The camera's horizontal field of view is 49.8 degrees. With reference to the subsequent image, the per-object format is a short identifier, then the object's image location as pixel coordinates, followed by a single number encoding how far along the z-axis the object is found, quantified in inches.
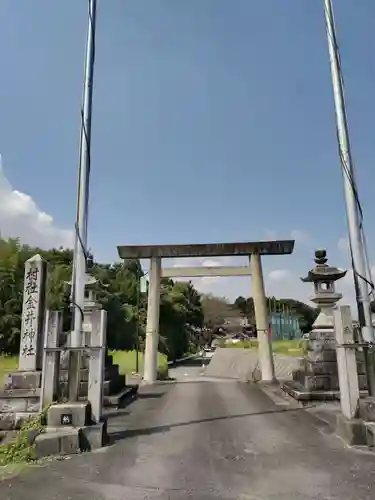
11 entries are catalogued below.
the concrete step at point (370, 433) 237.6
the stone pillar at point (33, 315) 358.3
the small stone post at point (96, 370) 261.3
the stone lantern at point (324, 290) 444.1
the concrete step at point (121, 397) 411.5
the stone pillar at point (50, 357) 279.1
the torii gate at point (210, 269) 674.2
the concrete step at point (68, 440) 234.2
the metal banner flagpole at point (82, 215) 268.4
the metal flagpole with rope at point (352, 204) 262.2
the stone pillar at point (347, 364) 257.8
